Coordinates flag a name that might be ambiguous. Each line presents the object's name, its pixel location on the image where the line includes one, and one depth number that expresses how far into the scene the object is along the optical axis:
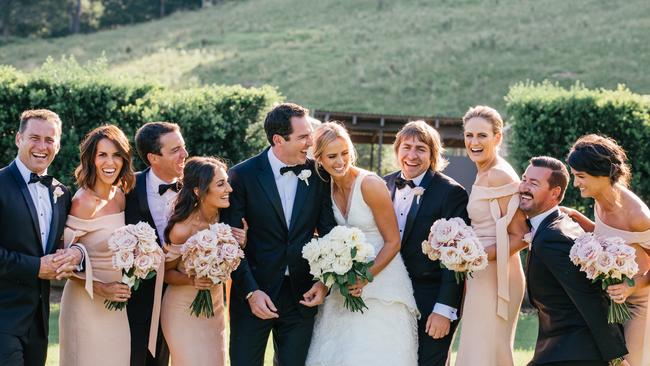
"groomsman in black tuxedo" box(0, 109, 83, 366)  6.29
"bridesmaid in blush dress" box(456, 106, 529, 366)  6.96
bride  6.79
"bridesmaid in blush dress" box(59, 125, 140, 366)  6.78
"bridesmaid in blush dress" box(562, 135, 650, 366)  6.49
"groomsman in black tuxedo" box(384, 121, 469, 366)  6.92
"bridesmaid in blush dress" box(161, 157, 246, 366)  6.87
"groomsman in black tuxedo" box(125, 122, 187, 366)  7.18
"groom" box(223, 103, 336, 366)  6.84
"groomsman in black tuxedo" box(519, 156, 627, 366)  6.20
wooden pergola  20.95
